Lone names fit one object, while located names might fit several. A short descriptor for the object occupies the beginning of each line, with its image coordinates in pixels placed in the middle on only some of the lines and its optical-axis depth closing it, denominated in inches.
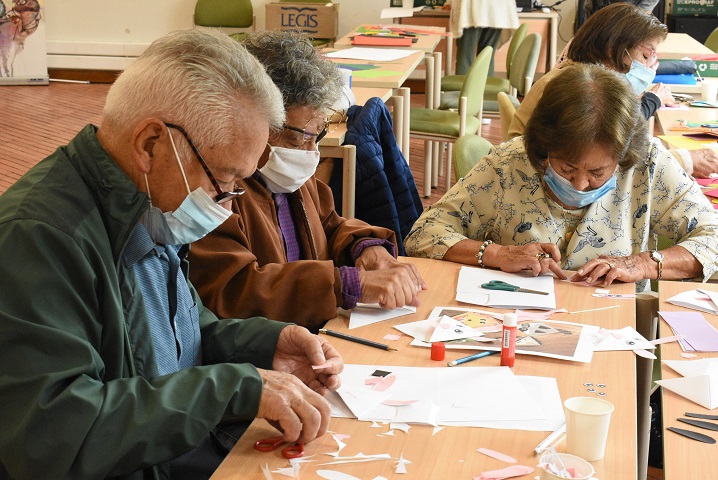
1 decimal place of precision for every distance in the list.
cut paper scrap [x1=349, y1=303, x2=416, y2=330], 79.7
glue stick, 69.1
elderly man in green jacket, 49.4
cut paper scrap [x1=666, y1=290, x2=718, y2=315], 84.4
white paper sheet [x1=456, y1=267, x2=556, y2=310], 84.0
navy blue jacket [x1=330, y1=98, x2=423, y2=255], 129.6
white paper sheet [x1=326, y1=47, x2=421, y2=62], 210.5
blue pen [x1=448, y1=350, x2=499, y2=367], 70.2
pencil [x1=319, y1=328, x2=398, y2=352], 73.5
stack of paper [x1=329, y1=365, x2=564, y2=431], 60.9
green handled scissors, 87.4
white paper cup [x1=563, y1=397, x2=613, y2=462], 54.6
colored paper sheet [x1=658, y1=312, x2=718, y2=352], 75.9
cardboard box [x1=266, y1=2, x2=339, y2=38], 359.3
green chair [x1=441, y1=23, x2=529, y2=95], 265.4
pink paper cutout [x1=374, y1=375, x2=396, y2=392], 65.3
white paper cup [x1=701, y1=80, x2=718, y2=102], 185.5
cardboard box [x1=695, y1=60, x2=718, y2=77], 218.2
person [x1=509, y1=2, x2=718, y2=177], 135.7
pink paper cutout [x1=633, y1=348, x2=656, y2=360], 73.2
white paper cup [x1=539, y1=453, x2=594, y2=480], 50.4
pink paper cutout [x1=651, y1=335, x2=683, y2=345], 76.6
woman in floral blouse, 89.3
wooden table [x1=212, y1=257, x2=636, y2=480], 54.7
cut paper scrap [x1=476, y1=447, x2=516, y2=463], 55.7
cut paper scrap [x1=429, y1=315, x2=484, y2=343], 75.4
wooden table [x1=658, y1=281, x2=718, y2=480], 55.9
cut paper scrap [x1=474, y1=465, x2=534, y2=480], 53.6
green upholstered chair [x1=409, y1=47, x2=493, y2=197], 210.7
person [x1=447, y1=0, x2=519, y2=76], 305.4
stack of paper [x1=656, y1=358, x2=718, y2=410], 65.7
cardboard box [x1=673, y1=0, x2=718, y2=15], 363.3
